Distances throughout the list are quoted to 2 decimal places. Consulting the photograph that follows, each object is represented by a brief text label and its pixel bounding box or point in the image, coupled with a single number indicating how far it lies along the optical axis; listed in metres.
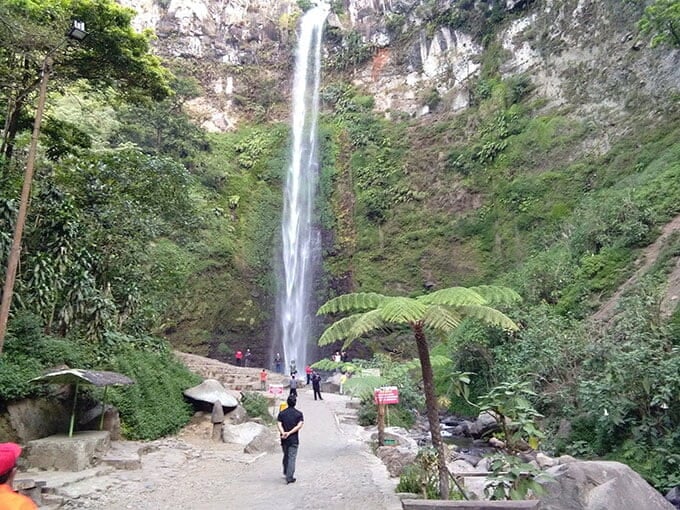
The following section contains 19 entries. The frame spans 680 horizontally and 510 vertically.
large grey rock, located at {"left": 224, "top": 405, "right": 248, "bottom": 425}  11.88
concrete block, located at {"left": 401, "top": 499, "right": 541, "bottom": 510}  4.07
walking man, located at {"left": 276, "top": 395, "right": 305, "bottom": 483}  6.70
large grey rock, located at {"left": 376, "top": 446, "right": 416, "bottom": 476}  7.47
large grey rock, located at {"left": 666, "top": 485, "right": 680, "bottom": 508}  7.51
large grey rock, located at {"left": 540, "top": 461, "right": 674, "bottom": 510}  5.25
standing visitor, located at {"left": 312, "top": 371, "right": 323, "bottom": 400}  17.47
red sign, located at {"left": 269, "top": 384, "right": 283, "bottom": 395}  13.56
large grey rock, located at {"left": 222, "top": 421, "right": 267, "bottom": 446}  10.70
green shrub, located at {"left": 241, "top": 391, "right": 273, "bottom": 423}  13.19
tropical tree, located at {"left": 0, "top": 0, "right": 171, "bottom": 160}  8.60
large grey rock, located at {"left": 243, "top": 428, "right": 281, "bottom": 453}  9.73
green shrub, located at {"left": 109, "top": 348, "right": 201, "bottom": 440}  9.88
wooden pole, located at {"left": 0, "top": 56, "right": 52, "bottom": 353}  6.39
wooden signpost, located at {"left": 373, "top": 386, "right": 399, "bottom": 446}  9.69
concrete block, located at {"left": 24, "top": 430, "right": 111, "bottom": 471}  6.87
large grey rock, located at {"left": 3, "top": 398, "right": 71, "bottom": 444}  7.37
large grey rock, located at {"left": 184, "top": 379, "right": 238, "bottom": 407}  12.09
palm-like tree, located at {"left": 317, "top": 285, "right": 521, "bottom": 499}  5.27
